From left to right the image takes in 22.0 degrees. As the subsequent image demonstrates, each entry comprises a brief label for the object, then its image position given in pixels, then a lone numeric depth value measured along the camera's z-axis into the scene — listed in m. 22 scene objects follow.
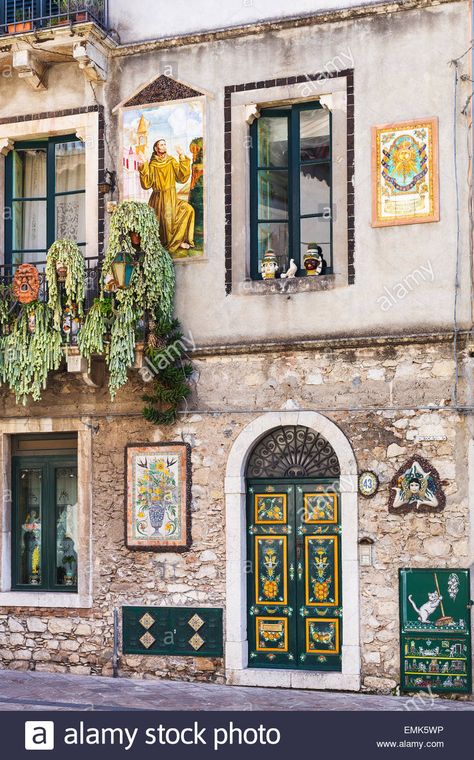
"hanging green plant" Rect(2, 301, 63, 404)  13.52
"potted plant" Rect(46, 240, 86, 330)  13.34
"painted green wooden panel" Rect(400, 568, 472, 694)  11.95
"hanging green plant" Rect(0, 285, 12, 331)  13.83
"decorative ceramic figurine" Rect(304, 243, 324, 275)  13.03
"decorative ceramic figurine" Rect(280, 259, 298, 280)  13.11
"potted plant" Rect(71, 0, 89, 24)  13.70
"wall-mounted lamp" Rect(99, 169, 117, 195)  13.93
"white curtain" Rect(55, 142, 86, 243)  14.41
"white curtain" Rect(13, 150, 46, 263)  14.62
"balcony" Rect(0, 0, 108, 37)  13.85
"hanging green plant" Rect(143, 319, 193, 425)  13.21
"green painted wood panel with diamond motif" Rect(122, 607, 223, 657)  13.04
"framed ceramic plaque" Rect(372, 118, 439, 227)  12.45
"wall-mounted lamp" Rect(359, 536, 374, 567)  12.41
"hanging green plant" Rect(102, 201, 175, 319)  13.12
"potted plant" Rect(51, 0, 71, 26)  13.95
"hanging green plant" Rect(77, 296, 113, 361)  13.20
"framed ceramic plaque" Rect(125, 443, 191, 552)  13.27
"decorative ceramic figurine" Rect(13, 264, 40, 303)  13.57
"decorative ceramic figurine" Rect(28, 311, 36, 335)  13.61
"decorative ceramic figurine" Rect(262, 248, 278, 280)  13.21
